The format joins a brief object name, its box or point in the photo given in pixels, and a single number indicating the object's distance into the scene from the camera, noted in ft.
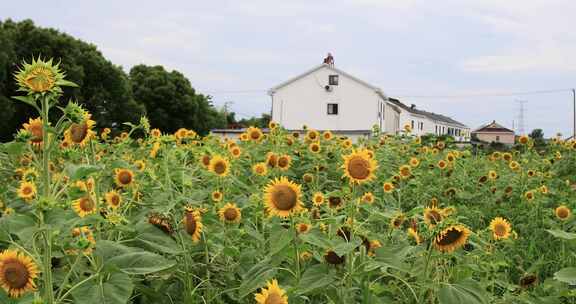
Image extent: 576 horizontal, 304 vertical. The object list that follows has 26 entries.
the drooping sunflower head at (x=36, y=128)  7.05
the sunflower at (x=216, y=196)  8.66
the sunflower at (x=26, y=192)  7.18
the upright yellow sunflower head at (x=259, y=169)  11.88
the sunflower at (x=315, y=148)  17.89
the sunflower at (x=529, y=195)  16.14
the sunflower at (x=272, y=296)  4.82
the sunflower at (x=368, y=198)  9.80
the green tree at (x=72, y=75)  78.23
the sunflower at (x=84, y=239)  4.96
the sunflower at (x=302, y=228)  6.87
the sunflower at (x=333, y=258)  6.03
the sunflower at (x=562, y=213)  12.75
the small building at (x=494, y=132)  216.54
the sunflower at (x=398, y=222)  7.72
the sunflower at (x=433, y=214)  6.88
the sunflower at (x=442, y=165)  20.12
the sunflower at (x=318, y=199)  8.38
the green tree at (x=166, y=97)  122.83
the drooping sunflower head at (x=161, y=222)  6.36
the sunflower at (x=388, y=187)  12.49
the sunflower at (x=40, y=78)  4.89
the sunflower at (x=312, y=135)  20.88
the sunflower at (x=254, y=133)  19.49
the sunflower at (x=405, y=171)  16.15
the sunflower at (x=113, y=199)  7.64
